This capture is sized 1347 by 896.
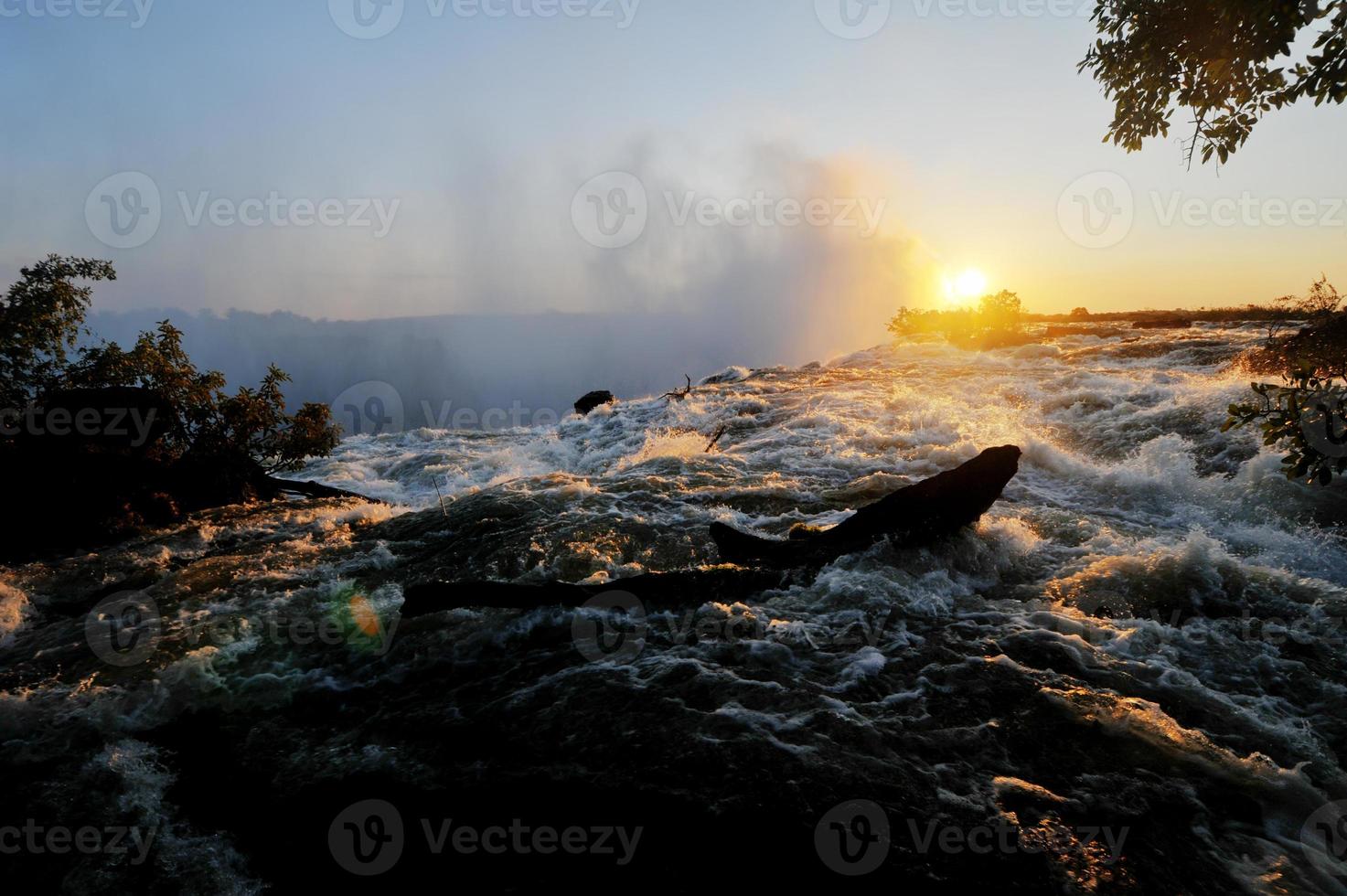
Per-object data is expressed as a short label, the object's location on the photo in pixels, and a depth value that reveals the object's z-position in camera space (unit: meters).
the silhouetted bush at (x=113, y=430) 12.74
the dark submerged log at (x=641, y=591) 8.09
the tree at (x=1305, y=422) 4.89
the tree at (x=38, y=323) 13.67
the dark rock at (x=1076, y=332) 33.69
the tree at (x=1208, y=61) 5.36
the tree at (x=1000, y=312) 39.44
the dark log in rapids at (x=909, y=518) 9.73
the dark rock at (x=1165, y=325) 33.00
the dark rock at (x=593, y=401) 32.66
